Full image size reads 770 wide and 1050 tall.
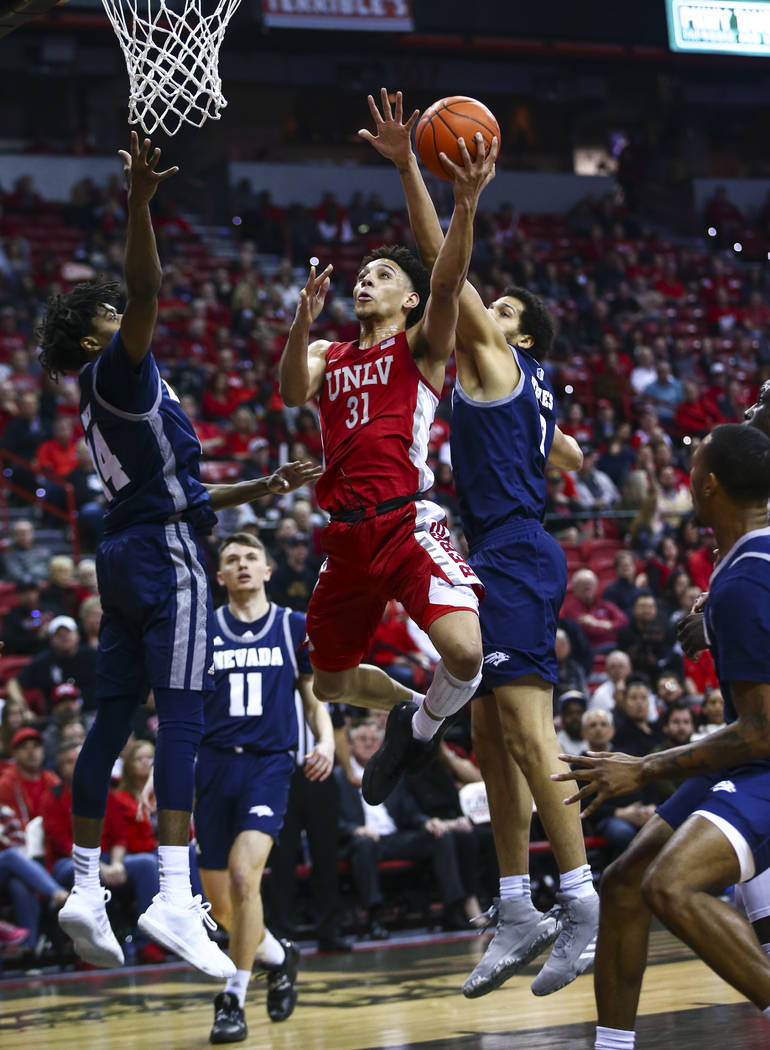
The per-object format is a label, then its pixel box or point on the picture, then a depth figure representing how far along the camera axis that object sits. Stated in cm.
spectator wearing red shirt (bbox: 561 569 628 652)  1274
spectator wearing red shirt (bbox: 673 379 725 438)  1752
